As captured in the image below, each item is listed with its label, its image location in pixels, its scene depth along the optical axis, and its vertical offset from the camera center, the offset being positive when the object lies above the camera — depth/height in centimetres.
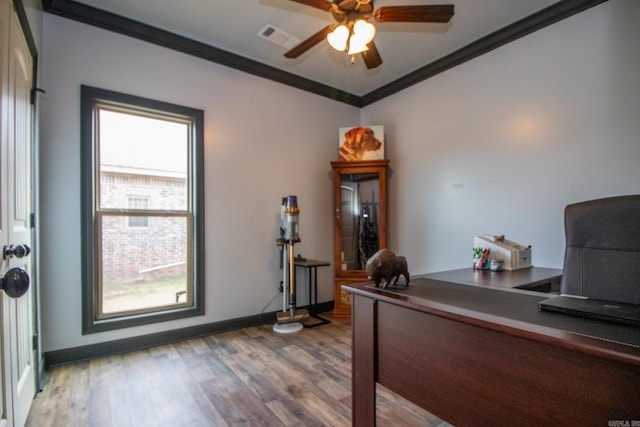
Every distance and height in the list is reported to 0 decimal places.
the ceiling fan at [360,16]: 186 +122
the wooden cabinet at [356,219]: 376 -8
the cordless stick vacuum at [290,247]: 332 -37
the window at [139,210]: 260 +5
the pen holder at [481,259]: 243 -38
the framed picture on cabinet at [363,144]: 385 +87
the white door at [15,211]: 140 +3
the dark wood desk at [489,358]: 75 -45
